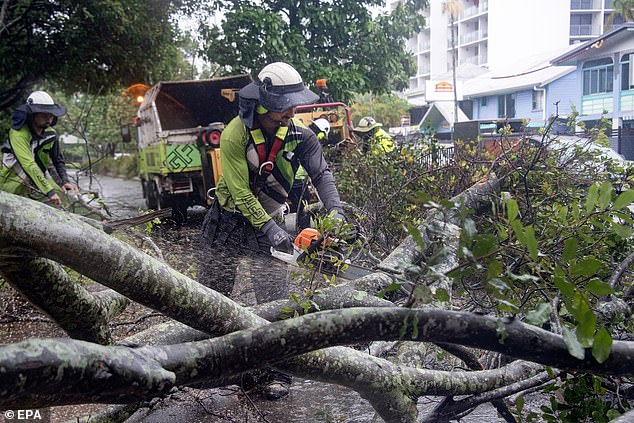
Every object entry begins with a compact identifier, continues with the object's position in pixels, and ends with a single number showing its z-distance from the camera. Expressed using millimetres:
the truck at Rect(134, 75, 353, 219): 10469
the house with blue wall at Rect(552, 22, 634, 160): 25266
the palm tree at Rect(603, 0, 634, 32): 33156
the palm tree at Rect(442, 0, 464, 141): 40844
